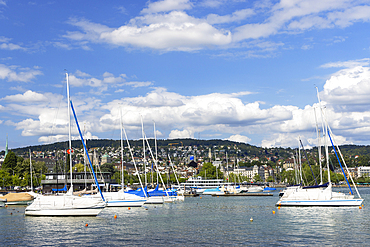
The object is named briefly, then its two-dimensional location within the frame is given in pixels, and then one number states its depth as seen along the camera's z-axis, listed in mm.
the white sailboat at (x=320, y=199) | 54703
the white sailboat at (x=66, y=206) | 41941
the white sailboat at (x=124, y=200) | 57062
